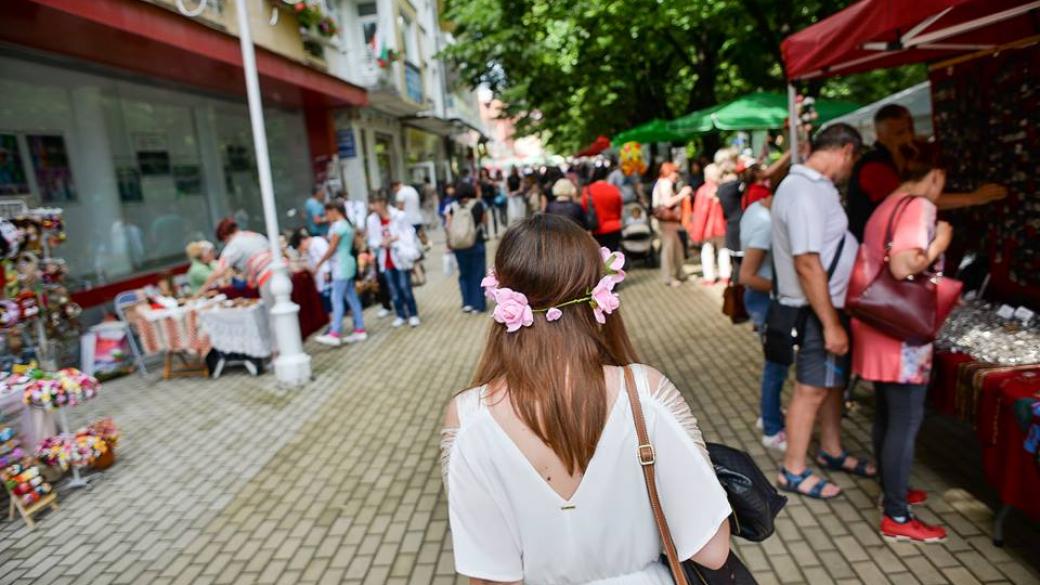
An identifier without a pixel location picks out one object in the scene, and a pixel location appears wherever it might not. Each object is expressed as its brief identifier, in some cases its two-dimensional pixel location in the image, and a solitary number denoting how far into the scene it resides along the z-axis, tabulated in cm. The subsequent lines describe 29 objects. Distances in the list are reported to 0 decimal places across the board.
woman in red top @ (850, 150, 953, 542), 305
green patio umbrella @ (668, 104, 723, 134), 998
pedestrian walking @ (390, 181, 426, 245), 1381
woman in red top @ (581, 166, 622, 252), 861
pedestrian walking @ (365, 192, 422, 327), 880
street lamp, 668
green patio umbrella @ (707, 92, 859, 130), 898
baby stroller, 1145
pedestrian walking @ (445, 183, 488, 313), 912
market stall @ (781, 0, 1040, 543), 305
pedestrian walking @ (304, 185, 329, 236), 1372
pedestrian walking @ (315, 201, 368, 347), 822
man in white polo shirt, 331
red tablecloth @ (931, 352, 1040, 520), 287
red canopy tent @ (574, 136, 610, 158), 1817
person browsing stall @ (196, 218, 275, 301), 765
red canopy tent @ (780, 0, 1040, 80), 339
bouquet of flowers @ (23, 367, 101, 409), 453
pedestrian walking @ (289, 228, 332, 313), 938
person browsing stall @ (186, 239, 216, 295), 827
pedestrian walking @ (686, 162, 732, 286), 889
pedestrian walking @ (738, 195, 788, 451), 423
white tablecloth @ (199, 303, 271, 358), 726
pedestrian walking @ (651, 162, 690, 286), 964
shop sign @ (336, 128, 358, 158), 1689
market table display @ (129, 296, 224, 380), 737
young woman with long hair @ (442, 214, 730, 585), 148
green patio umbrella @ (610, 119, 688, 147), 1223
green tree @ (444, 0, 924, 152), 1168
